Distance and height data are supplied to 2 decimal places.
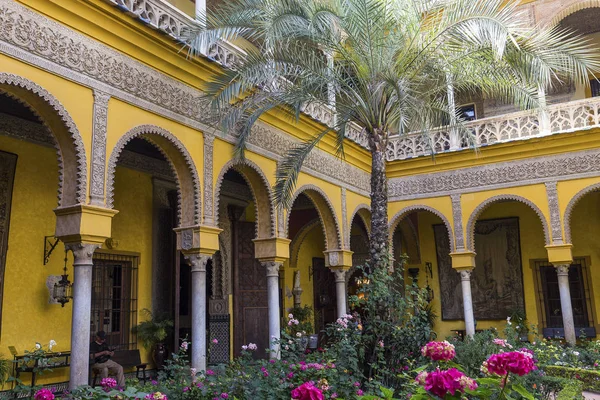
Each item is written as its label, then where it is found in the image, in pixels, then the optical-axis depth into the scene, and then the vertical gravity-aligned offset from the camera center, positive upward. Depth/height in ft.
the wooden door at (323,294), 53.83 +0.17
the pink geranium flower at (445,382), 8.59 -1.39
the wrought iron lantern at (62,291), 28.60 +0.71
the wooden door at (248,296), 40.06 +0.20
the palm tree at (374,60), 25.27 +11.35
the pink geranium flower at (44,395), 11.04 -1.76
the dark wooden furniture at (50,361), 25.41 -2.73
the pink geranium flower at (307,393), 8.57 -1.47
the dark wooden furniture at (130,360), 31.68 -3.26
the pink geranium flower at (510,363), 9.04 -1.20
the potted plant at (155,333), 33.73 -1.86
